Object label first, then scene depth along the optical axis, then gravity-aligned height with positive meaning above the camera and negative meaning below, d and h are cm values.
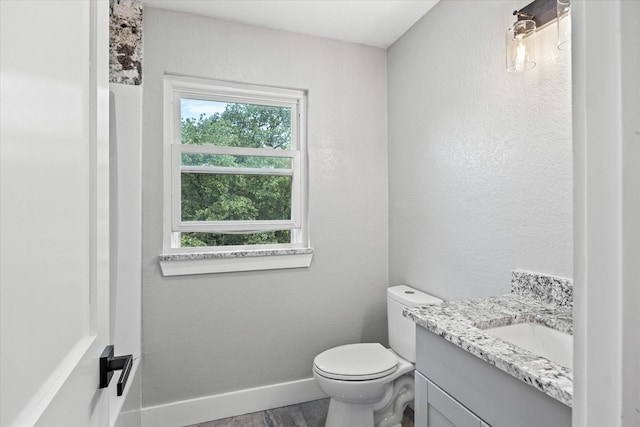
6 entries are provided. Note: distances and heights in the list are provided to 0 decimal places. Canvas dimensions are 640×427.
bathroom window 203 +31
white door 36 +0
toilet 162 -81
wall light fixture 124 +72
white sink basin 101 -41
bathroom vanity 74 -40
